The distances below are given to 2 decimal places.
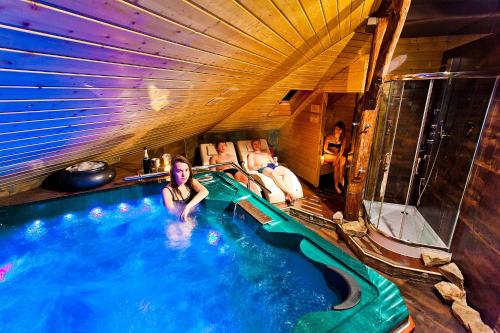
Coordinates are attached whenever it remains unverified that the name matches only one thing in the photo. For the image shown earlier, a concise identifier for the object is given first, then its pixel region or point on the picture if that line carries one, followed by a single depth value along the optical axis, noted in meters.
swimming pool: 1.87
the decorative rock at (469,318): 2.32
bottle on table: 3.53
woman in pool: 2.85
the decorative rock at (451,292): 2.61
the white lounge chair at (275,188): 4.57
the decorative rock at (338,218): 3.94
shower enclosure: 2.99
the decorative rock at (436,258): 2.95
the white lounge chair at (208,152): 5.70
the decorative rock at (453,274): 2.72
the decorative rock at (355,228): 3.60
